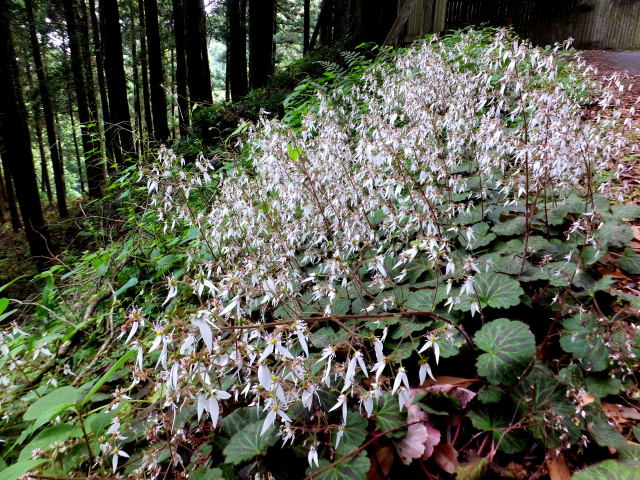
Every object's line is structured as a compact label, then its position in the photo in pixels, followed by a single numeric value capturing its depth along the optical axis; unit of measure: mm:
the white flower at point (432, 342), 529
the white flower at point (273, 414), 481
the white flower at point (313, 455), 540
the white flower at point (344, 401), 519
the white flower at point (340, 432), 545
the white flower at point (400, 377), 510
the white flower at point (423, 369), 523
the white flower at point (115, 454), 580
